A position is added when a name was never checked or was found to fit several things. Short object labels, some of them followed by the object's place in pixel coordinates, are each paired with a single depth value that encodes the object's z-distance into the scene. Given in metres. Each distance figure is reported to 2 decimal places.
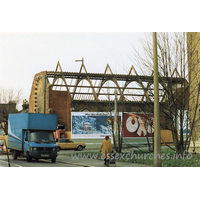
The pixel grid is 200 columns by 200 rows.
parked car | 30.52
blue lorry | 17.67
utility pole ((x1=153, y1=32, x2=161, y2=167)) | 11.98
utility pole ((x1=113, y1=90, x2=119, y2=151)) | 22.27
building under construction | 33.97
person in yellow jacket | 14.54
